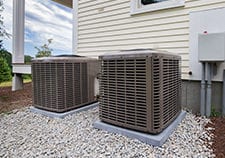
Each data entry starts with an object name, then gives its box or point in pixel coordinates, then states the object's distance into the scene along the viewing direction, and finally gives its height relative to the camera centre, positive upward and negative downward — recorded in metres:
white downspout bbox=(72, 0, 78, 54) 4.99 +1.27
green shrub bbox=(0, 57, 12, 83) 7.92 +0.16
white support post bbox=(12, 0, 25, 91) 6.18 +1.38
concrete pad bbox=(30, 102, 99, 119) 3.12 -0.61
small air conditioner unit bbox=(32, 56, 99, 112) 3.15 -0.11
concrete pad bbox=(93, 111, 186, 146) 2.12 -0.67
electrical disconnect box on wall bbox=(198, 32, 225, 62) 2.74 +0.41
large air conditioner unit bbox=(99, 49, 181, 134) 2.17 -0.17
